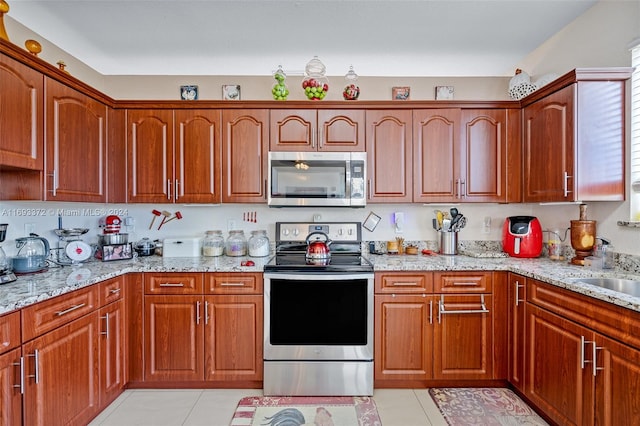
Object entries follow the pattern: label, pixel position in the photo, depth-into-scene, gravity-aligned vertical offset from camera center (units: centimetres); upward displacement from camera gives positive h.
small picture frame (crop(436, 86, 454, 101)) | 295 +111
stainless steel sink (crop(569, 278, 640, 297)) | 176 -41
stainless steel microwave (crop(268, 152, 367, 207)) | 254 +26
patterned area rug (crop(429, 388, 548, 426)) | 196 -128
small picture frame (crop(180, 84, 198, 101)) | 294 +111
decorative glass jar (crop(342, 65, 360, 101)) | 260 +99
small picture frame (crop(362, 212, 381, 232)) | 292 -9
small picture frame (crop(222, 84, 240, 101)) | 294 +111
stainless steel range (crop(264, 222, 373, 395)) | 219 -82
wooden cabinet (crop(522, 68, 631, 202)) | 200 +50
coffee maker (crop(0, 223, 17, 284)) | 168 -31
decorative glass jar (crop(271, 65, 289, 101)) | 259 +100
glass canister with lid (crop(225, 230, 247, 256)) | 273 -29
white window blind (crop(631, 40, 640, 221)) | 196 +48
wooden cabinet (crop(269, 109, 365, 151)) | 259 +67
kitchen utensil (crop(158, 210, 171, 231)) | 291 -4
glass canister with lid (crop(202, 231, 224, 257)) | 272 -29
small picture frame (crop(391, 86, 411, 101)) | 293 +110
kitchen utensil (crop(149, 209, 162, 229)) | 291 -2
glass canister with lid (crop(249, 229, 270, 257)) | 265 -29
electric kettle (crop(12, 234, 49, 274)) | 188 -26
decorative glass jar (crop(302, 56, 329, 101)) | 259 +105
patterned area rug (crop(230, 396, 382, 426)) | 194 -129
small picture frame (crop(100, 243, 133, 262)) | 245 -31
